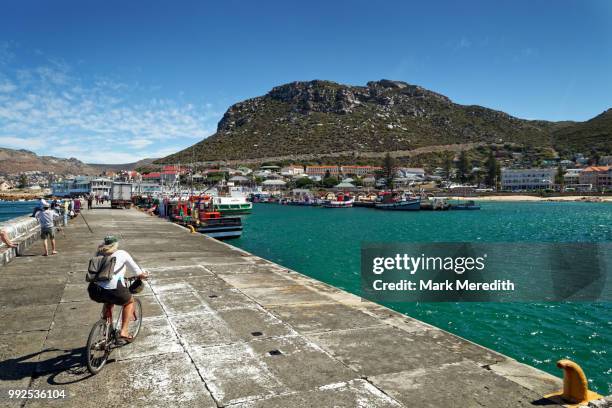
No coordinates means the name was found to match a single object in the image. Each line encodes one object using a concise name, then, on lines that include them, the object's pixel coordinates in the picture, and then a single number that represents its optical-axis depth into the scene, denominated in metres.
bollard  4.88
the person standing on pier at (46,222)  14.36
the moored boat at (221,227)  33.56
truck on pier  55.22
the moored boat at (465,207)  93.31
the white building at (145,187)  116.12
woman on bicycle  5.62
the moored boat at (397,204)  93.94
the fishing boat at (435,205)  91.81
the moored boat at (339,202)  109.56
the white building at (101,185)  122.76
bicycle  5.48
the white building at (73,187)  141.12
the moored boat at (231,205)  61.66
